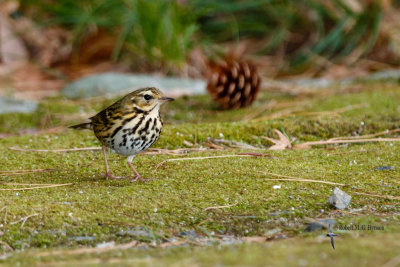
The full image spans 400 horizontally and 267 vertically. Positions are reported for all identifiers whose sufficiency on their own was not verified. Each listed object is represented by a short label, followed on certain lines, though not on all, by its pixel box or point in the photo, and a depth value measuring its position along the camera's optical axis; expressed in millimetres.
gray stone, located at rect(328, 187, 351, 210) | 5422
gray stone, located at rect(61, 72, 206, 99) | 13328
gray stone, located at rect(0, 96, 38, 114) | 11562
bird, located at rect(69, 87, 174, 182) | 6648
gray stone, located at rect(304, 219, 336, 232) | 4816
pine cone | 11461
